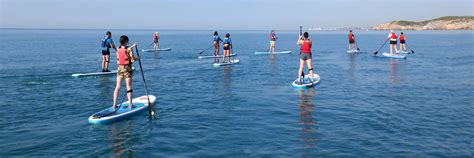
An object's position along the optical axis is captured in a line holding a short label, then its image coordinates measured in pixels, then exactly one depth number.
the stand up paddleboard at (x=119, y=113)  12.72
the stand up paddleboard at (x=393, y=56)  34.75
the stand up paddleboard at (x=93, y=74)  23.45
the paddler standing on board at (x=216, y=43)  33.13
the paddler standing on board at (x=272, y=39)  39.41
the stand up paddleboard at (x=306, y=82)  19.22
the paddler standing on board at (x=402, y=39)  39.41
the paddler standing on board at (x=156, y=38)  45.19
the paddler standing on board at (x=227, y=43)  29.90
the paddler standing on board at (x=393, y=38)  36.59
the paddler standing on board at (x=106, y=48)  22.95
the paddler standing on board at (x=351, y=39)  41.76
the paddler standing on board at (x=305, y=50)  18.89
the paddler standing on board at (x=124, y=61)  12.96
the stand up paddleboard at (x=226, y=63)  29.49
